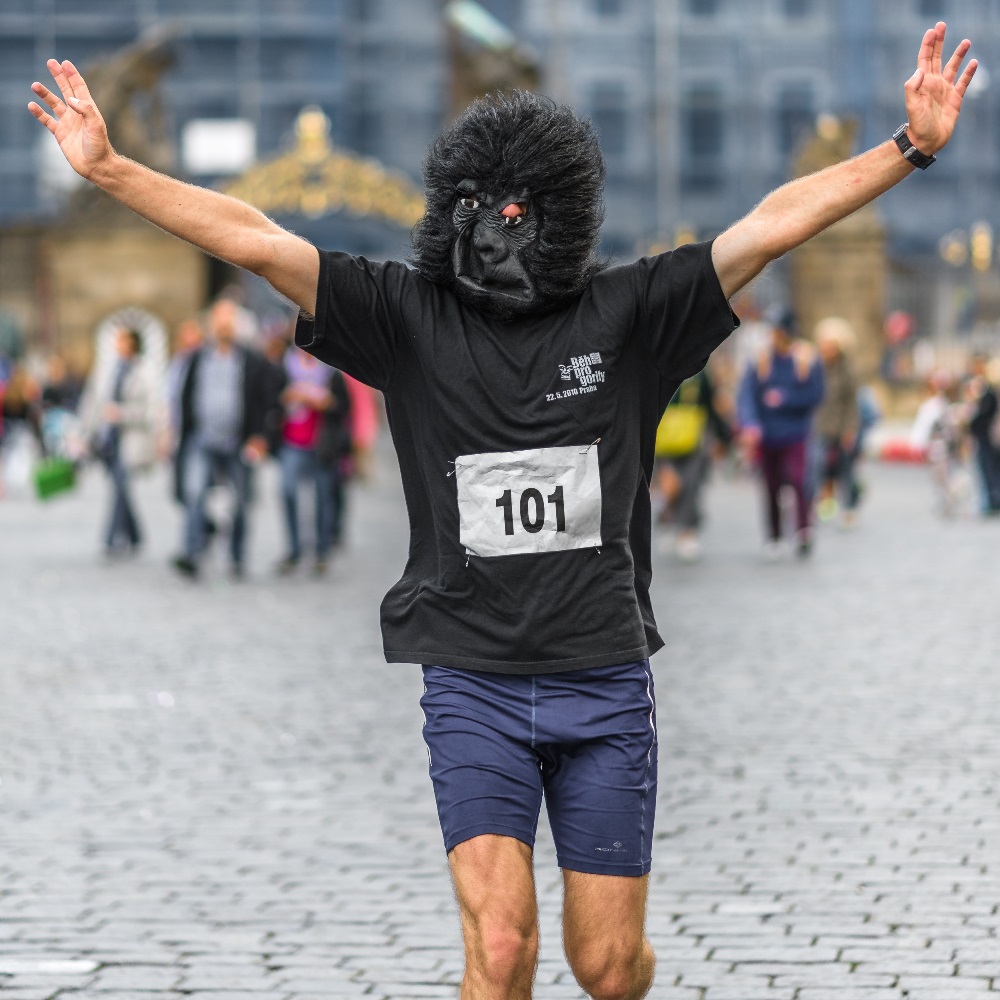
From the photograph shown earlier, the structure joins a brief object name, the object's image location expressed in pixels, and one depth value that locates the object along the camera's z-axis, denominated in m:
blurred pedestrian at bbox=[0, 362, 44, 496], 28.67
